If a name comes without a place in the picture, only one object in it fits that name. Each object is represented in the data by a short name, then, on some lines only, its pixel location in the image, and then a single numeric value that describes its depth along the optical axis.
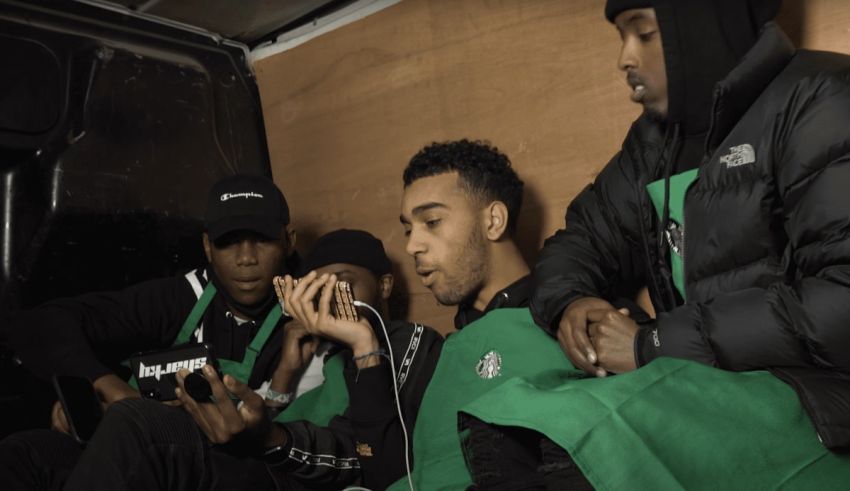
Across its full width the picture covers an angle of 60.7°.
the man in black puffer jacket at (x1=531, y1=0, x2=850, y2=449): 0.81
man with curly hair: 1.05
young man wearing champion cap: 1.48
